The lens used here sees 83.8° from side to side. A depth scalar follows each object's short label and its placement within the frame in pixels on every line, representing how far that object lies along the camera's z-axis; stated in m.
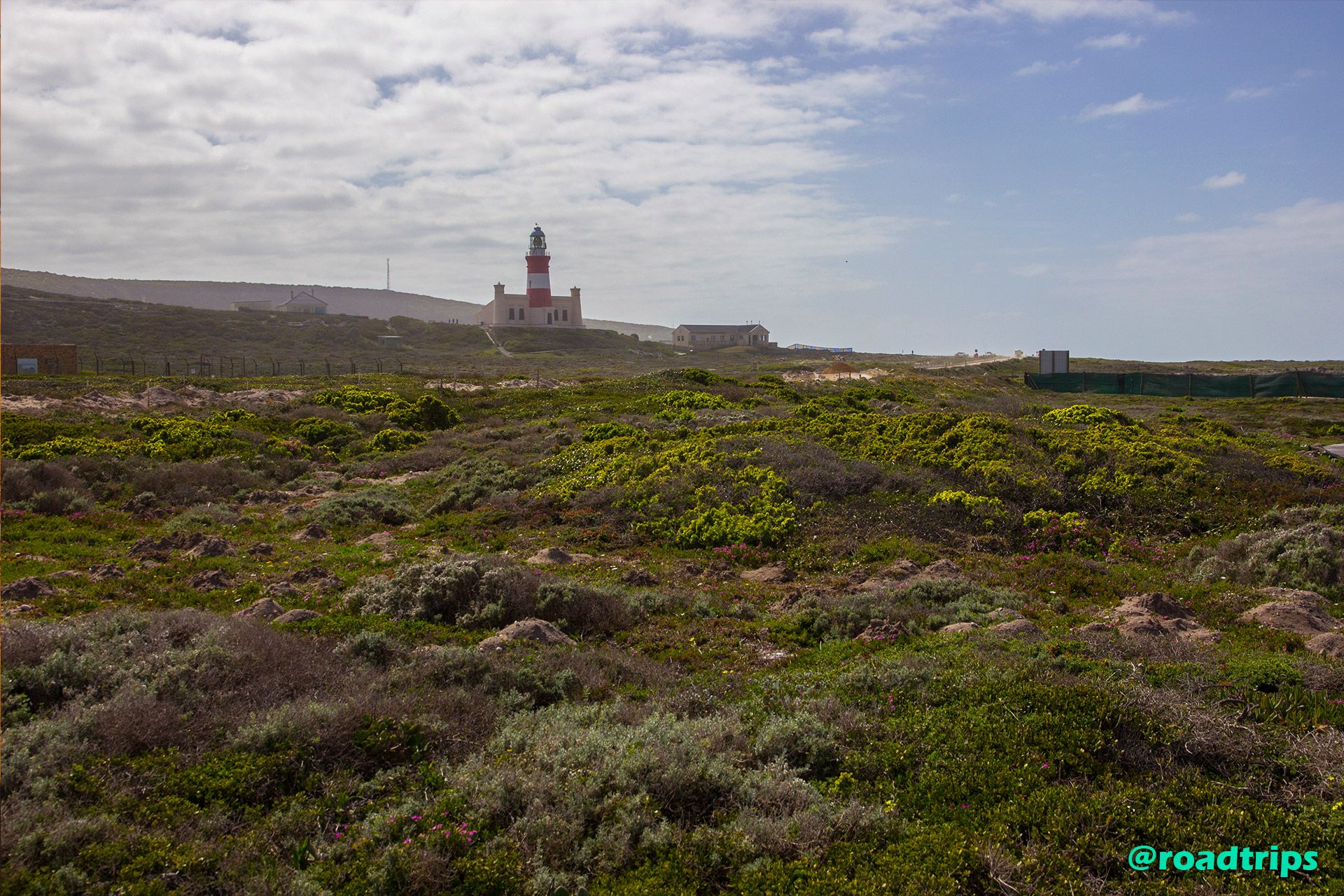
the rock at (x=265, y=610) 8.01
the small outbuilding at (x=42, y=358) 39.66
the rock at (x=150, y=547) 10.80
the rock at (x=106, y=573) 9.45
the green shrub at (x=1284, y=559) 10.02
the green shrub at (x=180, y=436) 18.38
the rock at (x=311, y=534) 12.74
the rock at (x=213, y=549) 10.96
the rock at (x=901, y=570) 10.88
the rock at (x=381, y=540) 12.52
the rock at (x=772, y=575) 11.30
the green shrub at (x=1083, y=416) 20.55
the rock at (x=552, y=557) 11.72
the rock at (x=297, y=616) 7.84
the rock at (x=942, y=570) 10.51
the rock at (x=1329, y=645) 7.26
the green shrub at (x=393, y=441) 22.64
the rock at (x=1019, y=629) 7.80
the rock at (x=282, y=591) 9.09
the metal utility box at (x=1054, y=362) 47.88
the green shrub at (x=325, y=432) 23.05
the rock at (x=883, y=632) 8.20
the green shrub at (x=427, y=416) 26.78
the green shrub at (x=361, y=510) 13.87
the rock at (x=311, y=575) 9.77
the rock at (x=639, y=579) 10.65
